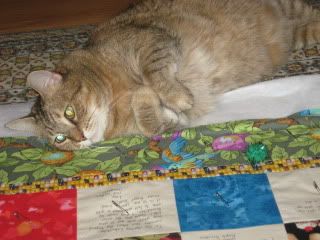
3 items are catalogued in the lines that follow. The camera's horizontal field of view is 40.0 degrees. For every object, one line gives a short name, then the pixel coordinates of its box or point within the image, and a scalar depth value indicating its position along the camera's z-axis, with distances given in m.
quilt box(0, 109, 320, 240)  1.34
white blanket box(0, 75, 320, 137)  1.82
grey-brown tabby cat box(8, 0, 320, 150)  1.66
